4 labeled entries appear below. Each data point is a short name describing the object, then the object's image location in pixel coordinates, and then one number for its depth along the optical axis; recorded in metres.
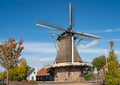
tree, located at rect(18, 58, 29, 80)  25.84
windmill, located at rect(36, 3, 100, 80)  20.24
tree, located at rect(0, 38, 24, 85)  21.30
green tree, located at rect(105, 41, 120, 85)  14.64
